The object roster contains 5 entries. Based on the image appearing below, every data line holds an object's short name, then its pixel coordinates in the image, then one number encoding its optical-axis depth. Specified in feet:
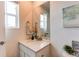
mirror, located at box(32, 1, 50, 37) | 4.34
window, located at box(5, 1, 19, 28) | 4.43
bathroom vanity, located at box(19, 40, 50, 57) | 3.35
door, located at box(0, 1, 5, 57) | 2.55
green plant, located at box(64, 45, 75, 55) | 3.00
